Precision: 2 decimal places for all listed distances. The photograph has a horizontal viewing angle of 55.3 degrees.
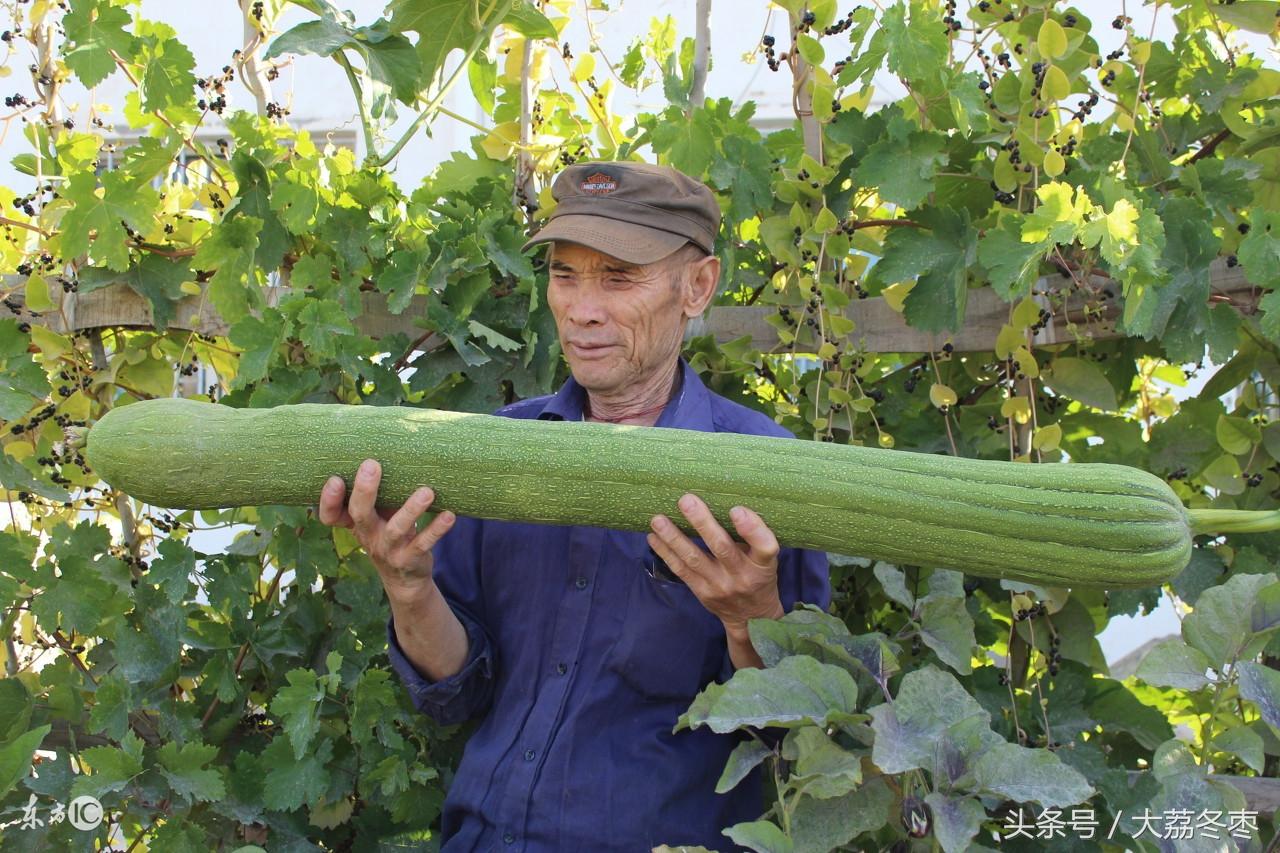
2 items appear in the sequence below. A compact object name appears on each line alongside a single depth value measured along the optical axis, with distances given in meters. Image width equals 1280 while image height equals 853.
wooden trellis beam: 2.71
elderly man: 2.14
